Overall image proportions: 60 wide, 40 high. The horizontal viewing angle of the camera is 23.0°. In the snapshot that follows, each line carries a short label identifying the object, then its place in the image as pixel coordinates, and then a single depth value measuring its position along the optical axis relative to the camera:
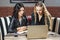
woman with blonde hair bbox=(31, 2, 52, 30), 2.67
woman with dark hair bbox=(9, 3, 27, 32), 2.55
